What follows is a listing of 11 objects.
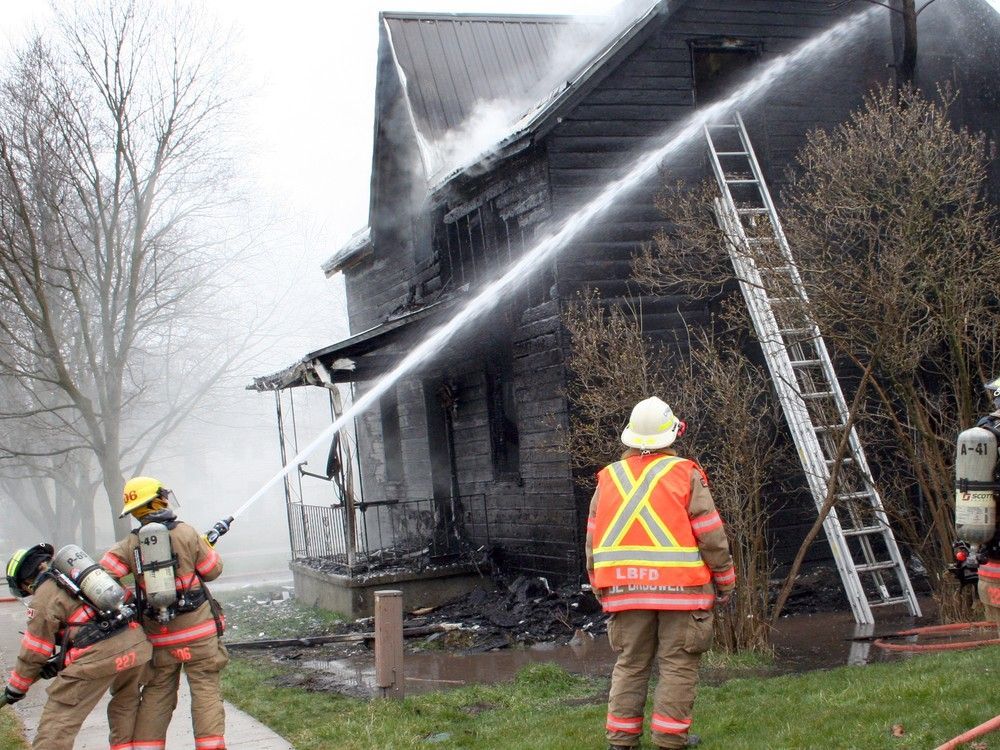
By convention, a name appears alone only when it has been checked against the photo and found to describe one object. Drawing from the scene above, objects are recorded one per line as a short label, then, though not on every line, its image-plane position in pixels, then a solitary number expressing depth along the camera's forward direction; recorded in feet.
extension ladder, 27.25
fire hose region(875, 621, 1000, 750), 23.68
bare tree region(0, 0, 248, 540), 64.28
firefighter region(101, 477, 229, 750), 18.84
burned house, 38.06
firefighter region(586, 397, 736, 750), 16.69
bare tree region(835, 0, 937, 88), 39.63
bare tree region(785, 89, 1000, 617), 25.07
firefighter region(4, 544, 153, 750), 17.78
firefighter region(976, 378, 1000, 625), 15.84
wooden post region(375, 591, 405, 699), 24.07
